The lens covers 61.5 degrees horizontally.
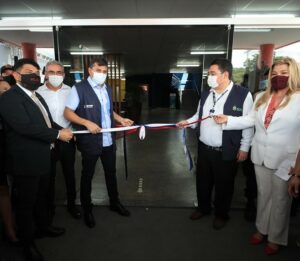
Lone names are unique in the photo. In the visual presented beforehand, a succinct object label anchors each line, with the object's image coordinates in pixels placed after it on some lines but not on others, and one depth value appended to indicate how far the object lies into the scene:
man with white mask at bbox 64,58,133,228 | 2.31
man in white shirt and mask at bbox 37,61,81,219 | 2.46
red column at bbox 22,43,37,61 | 8.59
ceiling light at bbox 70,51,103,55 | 10.17
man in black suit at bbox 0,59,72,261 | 1.76
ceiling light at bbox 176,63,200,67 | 15.48
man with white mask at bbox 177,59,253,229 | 2.31
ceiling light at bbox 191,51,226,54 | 8.43
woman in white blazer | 1.91
